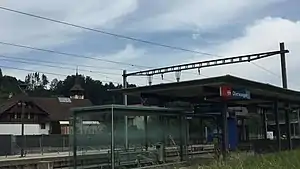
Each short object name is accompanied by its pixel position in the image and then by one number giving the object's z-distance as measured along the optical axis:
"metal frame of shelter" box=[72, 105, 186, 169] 17.08
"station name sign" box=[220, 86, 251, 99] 21.03
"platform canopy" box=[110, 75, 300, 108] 20.86
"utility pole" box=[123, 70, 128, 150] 18.23
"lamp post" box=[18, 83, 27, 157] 37.28
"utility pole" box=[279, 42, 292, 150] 31.00
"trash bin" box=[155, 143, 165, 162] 20.06
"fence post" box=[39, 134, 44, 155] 39.41
